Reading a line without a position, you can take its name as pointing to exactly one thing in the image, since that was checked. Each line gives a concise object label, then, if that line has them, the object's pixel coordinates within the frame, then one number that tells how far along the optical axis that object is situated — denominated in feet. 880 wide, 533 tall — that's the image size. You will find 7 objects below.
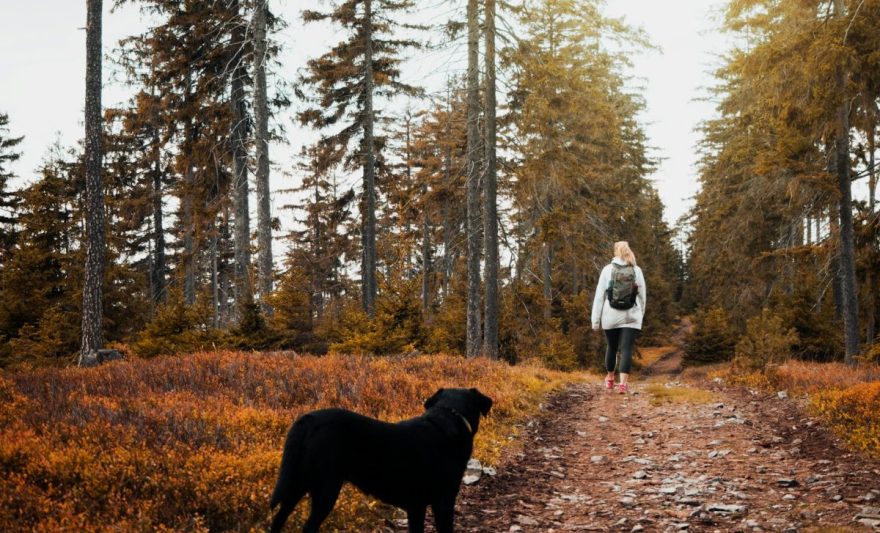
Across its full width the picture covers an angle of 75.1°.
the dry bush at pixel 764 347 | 41.50
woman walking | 34.22
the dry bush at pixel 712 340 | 87.66
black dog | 12.11
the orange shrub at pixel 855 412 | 21.86
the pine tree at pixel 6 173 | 104.99
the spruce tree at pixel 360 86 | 72.49
